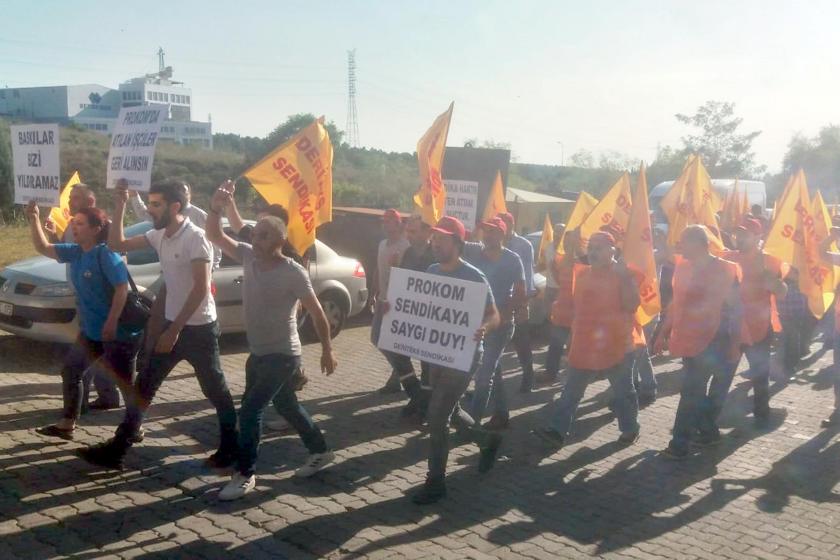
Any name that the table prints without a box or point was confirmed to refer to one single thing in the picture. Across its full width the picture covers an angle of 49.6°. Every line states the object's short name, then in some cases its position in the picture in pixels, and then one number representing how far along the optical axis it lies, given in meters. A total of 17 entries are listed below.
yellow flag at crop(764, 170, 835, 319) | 8.39
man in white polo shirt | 5.79
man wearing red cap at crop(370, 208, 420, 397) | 8.42
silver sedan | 8.93
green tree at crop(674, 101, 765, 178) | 59.06
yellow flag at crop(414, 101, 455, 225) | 8.85
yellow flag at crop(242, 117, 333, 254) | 7.45
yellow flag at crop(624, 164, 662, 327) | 7.62
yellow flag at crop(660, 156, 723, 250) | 10.95
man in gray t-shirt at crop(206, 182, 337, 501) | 5.49
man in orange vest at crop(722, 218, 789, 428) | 7.92
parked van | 25.11
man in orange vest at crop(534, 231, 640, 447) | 6.94
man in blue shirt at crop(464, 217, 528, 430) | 7.12
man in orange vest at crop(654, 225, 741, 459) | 6.85
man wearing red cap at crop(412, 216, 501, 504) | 5.66
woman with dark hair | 6.35
